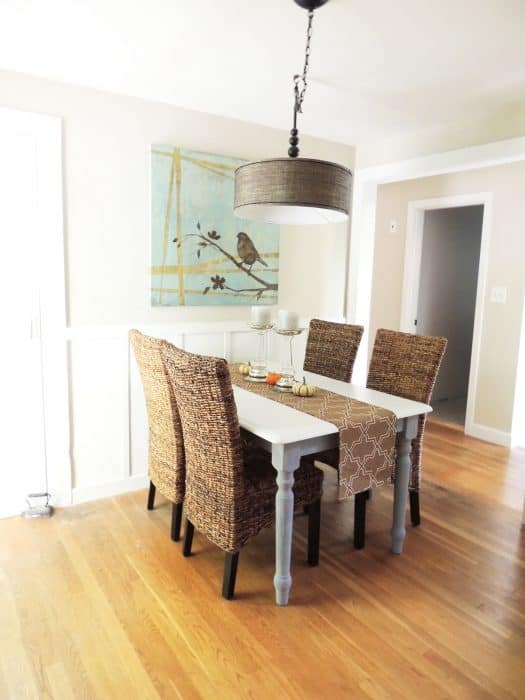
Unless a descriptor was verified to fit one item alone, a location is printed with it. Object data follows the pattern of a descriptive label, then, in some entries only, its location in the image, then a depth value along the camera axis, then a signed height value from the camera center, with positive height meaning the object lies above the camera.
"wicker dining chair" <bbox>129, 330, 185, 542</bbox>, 2.29 -0.70
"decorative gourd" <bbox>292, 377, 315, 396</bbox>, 2.45 -0.51
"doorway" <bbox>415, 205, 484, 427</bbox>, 4.95 -0.03
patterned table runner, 2.05 -0.64
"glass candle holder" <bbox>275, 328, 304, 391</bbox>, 2.54 -0.49
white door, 2.57 -0.30
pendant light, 1.89 +0.39
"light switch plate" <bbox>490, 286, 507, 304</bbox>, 4.02 -0.03
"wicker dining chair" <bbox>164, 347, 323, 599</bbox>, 1.85 -0.78
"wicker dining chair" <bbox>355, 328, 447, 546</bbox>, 2.57 -0.45
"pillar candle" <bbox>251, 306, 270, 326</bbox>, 2.70 -0.18
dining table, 1.94 -0.63
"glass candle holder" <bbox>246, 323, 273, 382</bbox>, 2.71 -0.48
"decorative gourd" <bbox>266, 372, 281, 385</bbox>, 2.64 -0.50
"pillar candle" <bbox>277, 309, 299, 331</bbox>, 2.52 -0.18
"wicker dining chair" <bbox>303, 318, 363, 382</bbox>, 3.06 -0.40
